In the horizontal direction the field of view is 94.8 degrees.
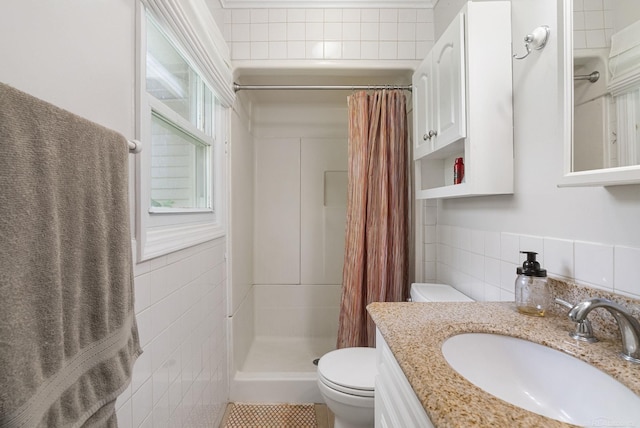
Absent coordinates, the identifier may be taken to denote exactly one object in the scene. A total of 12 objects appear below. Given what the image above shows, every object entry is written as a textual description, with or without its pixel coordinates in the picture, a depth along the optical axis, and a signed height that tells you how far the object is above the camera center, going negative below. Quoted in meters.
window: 0.89 +0.27
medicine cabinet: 1.09 +0.44
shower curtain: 1.75 +0.00
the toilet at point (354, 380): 1.28 -0.75
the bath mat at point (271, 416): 1.63 -1.16
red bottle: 1.32 +0.19
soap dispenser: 0.84 -0.22
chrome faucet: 0.59 -0.23
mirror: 0.64 +0.28
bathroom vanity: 0.45 -0.30
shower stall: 2.50 -0.02
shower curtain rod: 1.76 +0.76
